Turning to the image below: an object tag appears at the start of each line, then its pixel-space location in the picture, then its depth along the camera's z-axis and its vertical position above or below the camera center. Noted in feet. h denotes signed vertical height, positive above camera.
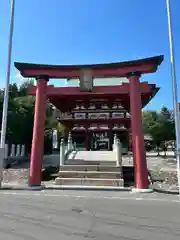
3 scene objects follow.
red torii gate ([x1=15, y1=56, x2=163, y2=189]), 27.74 +8.90
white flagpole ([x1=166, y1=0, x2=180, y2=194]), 24.53 +7.82
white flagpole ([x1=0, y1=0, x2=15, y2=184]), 27.41 +9.80
